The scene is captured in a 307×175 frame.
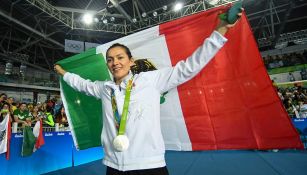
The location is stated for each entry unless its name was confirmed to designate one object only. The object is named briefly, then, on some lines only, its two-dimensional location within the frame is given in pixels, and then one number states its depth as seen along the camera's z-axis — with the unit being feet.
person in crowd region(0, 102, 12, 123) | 16.77
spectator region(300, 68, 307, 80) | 44.29
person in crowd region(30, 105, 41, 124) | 19.36
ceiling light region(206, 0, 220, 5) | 33.42
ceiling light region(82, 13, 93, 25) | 38.19
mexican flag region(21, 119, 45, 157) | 14.83
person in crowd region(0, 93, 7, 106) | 19.10
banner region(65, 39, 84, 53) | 38.45
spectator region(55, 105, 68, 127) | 21.20
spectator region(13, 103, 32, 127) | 18.24
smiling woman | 4.27
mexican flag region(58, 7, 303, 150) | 5.54
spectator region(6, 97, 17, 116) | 19.55
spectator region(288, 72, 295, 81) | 45.41
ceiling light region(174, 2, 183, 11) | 35.73
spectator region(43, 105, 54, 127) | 19.27
